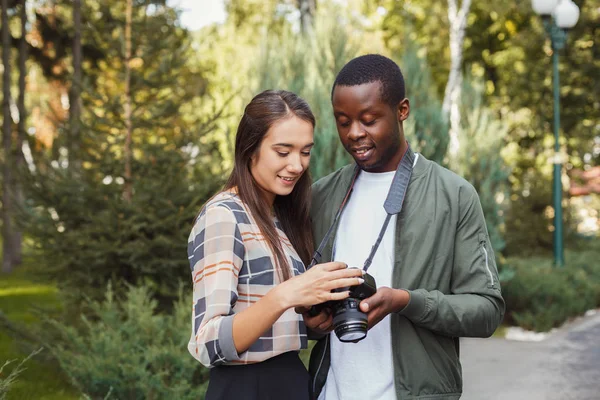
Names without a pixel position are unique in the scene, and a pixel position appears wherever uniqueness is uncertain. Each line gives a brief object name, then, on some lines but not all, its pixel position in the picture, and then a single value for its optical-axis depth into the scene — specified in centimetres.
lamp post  1334
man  236
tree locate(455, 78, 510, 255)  1129
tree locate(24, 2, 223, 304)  741
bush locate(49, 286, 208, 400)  530
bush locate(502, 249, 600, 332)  1134
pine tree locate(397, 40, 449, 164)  968
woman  209
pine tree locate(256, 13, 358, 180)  851
